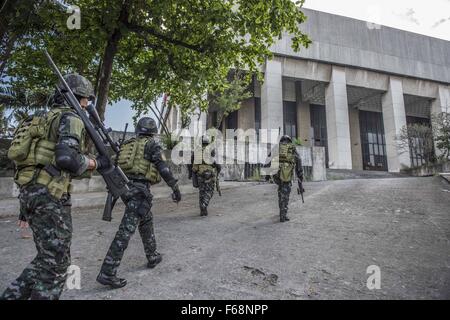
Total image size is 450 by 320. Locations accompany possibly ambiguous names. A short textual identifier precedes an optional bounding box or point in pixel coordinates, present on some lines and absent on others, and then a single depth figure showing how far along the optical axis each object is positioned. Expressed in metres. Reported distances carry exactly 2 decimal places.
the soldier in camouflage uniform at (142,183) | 3.42
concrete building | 21.41
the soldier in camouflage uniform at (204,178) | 6.80
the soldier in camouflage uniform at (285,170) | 6.20
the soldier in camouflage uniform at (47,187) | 2.28
